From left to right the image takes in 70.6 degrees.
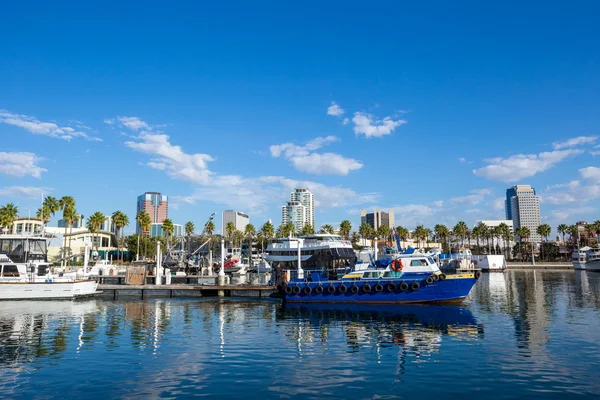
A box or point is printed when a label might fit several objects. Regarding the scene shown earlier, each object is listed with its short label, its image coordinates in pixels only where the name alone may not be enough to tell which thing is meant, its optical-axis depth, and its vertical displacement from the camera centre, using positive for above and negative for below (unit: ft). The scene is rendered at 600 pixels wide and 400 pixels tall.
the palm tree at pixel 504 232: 439.22 +13.76
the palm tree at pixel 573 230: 417.69 +13.50
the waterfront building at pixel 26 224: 359.11 +28.33
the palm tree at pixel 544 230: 426.92 +14.52
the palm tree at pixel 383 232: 440.66 +16.31
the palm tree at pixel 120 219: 335.71 +28.02
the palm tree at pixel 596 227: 388.37 +15.20
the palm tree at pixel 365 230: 449.80 +19.57
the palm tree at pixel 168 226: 322.96 +20.65
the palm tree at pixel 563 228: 420.36 +15.37
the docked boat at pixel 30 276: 132.67 -6.20
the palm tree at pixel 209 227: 389.01 +23.11
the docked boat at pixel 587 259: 318.24 -11.86
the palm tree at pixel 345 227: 421.59 +21.95
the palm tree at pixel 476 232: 451.53 +15.12
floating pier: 142.31 -12.93
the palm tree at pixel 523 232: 428.56 +13.04
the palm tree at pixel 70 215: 286.66 +27.62
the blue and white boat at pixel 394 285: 113.60 -10.25
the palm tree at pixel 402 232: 464.65 +17.20
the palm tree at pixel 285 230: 439.84 +22.20
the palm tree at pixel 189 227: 364.09 +23.40
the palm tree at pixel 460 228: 442.91 +18.70
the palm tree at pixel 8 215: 268.82 +27.12
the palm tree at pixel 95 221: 314.14 +25.04
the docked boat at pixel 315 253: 224.74 -1.48
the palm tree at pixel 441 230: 450.71 +17.71
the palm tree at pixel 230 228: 432.66 +24.28
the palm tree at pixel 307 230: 430.73 +20.51
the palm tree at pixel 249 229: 429.50 +22.77
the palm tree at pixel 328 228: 410.27 +20.97
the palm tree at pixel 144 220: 331.16 +26.36
